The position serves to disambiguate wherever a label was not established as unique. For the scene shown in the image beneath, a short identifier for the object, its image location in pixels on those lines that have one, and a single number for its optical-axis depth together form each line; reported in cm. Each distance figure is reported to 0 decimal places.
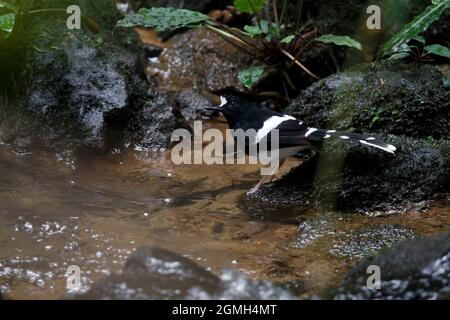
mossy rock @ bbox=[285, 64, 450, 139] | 539
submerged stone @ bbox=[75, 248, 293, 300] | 273
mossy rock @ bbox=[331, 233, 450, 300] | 271
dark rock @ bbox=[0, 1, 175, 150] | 552
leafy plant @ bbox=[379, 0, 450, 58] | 513
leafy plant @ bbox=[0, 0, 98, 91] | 546
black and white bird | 461
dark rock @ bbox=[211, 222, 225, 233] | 419
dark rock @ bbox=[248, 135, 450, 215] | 454
